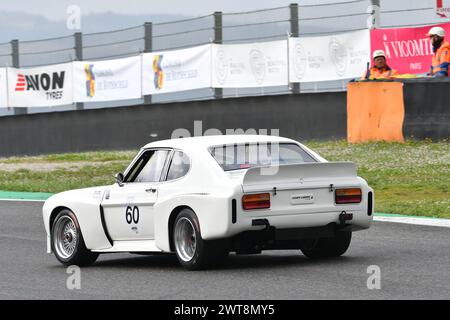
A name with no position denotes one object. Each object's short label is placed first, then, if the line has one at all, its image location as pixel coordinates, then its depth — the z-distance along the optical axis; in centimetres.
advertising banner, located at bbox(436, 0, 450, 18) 2267
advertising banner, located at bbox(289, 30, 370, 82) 2450
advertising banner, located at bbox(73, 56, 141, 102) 2905
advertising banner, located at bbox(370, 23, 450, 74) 2338
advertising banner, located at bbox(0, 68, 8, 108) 3142
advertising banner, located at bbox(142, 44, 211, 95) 2736
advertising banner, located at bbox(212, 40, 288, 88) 2578
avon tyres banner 3069
